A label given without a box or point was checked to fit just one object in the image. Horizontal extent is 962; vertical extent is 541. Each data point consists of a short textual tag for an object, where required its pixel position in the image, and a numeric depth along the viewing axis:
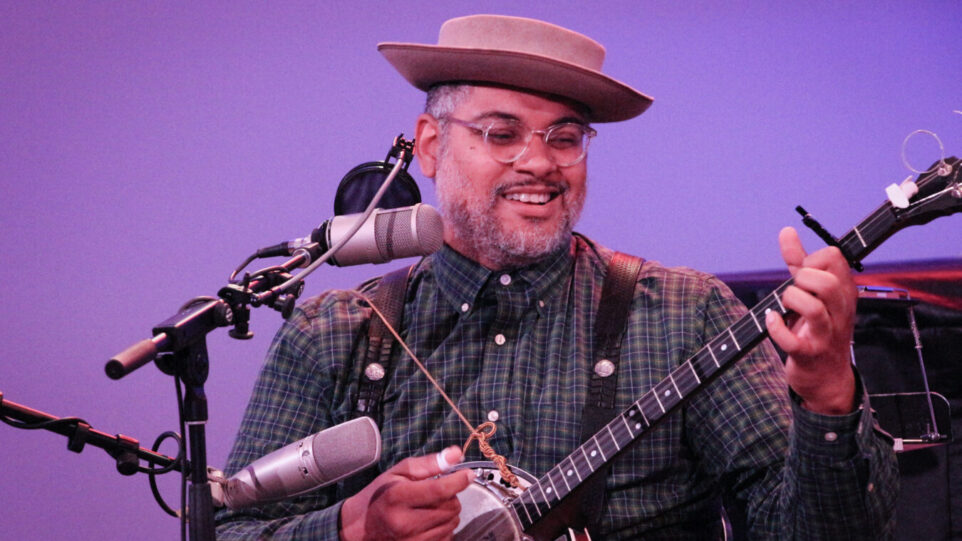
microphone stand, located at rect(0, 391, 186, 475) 2.83
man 3.02
